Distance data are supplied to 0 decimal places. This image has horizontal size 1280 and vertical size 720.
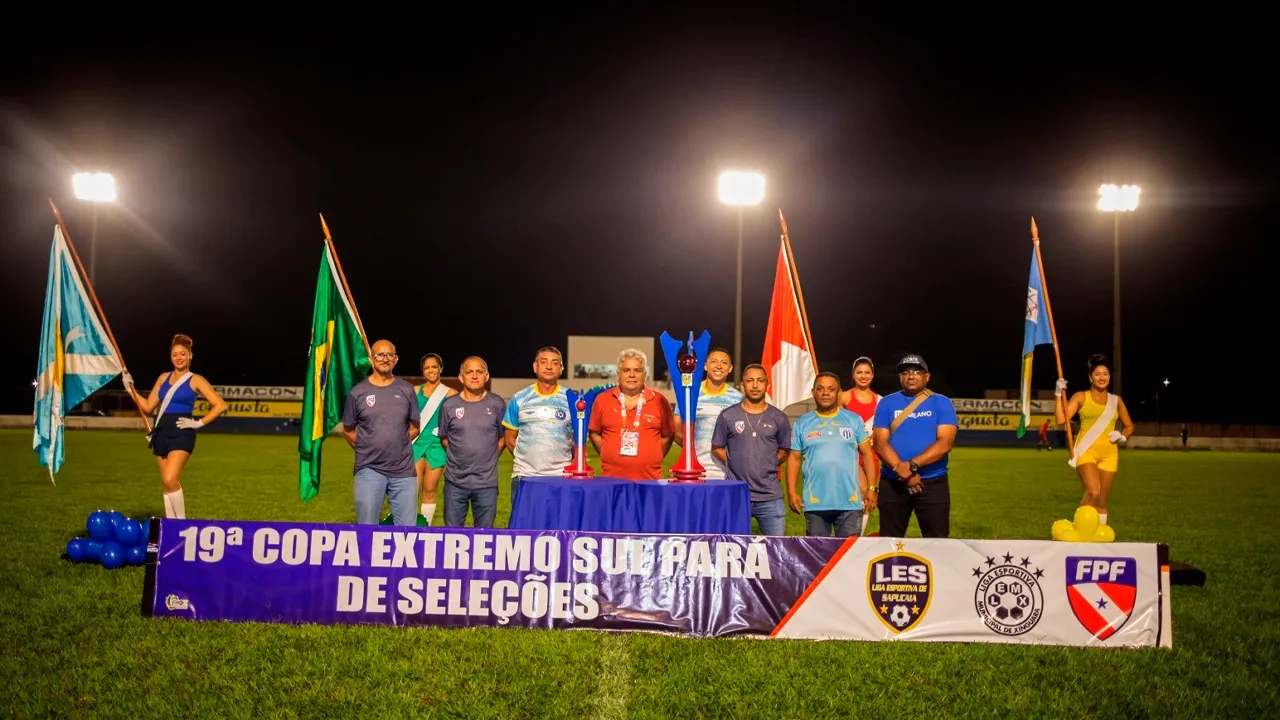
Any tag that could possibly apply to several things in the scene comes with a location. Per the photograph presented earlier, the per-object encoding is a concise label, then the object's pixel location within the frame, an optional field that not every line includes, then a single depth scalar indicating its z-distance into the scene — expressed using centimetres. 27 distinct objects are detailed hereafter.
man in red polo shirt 650
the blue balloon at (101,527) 715
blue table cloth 593
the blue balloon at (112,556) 703
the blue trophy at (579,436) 643
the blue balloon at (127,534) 720
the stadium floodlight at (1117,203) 2628
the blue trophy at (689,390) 627
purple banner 538
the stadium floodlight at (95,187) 2716
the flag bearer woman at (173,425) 796
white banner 530
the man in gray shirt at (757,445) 638
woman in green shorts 842
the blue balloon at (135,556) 715
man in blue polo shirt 640
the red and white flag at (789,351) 917
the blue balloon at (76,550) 724
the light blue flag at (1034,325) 927
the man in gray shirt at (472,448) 673
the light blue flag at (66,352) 784
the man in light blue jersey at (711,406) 679
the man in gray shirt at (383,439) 662
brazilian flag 719
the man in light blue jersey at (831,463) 633
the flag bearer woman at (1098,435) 837
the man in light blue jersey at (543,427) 662
